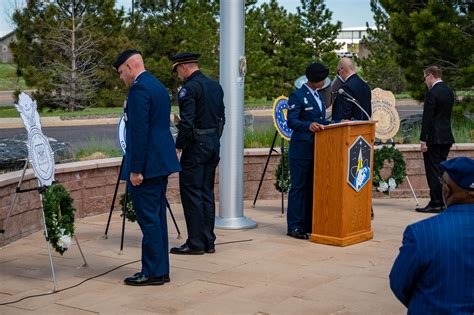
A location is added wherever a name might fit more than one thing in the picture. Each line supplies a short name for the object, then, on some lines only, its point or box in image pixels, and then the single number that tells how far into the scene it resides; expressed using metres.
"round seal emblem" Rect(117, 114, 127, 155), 9.83
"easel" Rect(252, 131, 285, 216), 11.91
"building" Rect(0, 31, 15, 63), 63.59
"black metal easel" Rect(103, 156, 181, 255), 9.31
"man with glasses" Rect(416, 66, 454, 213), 11.81
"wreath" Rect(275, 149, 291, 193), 12.12
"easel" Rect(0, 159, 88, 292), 7.76
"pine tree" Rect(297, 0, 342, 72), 35.34
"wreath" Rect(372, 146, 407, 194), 12.53
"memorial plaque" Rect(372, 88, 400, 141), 12.88
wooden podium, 9.53
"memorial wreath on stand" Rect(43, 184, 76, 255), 8.02
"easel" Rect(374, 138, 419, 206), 12.87
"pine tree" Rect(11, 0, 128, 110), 31.83
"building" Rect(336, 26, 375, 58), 52.00
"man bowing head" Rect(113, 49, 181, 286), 7.66
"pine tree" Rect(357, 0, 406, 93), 35.44
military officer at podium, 9.98
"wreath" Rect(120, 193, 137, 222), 9.86
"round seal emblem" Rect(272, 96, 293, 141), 11.85
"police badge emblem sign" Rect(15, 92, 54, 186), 7.86
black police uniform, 9.00
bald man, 10.68
